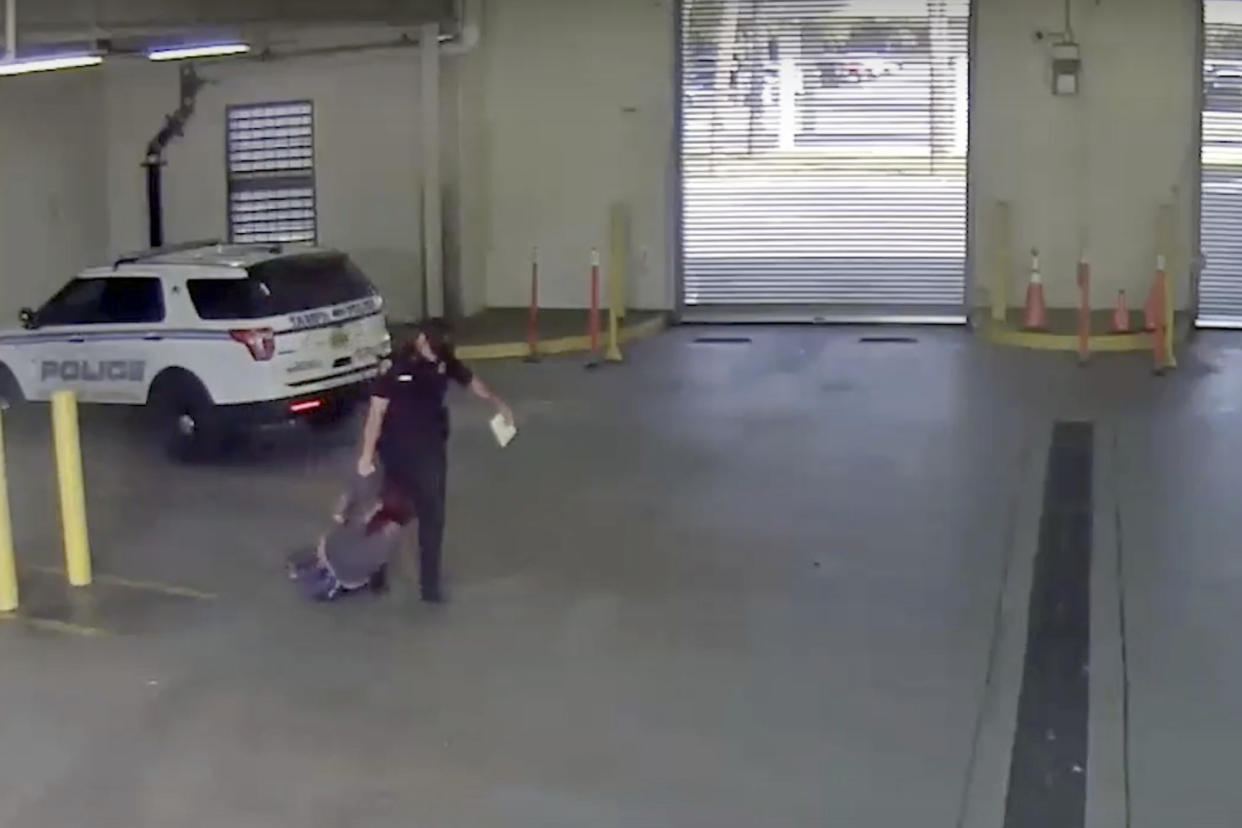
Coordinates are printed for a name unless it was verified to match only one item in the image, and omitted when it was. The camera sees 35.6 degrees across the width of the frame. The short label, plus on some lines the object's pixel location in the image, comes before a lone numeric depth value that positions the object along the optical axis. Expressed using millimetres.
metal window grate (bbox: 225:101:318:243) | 21547
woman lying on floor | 10062
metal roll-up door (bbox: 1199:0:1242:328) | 20172
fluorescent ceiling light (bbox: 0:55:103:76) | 15452
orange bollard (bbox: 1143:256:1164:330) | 17844
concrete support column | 20062
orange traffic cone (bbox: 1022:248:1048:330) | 19594
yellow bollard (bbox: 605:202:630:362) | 19047
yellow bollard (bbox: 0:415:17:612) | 10031
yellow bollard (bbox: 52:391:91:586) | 10430
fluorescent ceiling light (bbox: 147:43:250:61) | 18469
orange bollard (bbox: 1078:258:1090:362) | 18000
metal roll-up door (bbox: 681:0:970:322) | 21062
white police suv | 13812
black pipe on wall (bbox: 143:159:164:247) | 20875
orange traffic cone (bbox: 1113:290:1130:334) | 19188
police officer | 9805
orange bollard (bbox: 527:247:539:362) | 19203
